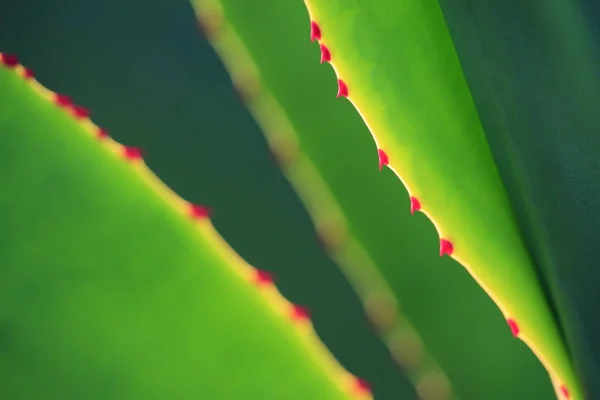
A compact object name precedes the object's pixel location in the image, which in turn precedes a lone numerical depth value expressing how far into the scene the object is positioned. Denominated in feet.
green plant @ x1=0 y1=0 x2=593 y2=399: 2.29
